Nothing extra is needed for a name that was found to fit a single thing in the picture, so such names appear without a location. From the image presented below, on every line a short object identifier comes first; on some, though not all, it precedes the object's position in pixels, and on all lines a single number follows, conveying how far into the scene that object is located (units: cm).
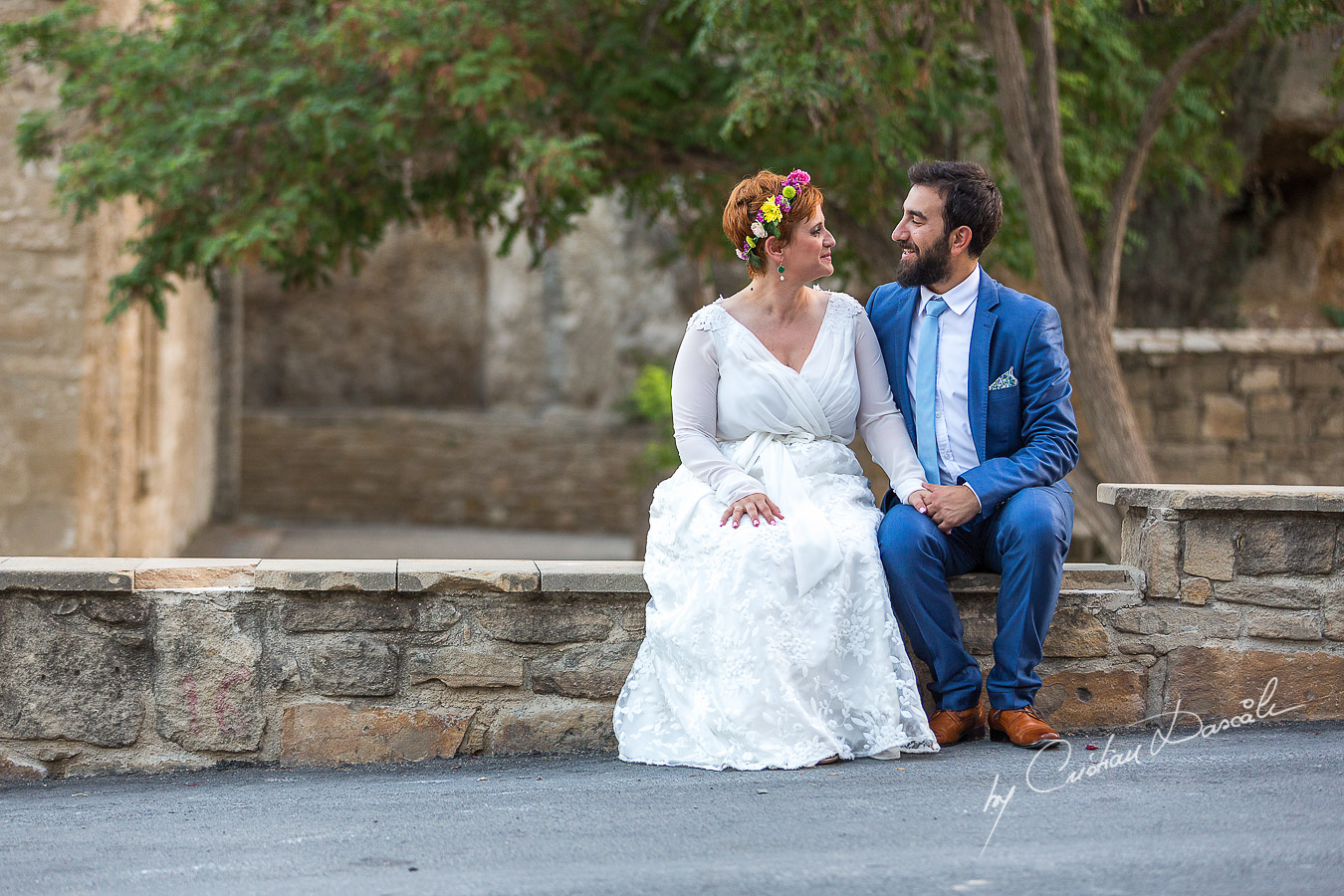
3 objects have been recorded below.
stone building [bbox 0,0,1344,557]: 1482
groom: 600
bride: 581
